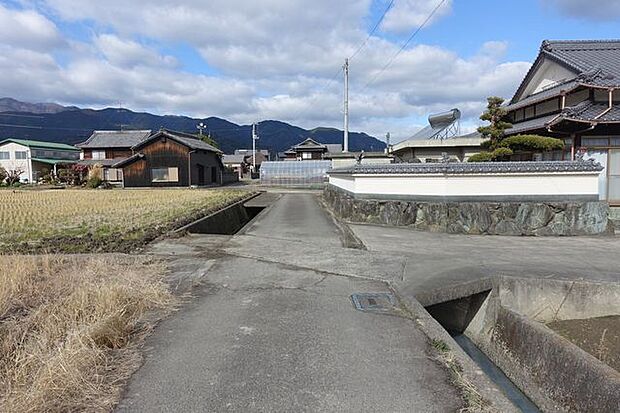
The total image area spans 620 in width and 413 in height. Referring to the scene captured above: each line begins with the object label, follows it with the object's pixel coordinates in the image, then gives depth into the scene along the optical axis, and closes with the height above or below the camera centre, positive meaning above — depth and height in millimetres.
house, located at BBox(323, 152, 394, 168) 32000 +1145
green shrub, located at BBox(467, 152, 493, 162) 17625 +567
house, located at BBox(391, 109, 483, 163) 26062 +1590
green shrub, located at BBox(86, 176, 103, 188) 42750 -508
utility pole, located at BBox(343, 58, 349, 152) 34312 +3080
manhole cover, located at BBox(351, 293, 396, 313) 5352 -1671
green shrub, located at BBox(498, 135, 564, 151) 14680 +952
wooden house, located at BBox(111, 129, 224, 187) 44844 +1320
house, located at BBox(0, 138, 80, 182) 61375 +2610
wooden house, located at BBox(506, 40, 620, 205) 13672 +2486
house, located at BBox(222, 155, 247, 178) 78900 +2582
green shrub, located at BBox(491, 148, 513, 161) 17014 +683
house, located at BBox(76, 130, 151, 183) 56781 +3978
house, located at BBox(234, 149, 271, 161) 106312 +5261
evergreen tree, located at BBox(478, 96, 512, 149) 18547 +2063
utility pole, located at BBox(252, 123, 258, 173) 71250 +4418
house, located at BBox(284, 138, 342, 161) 72000 +3843
